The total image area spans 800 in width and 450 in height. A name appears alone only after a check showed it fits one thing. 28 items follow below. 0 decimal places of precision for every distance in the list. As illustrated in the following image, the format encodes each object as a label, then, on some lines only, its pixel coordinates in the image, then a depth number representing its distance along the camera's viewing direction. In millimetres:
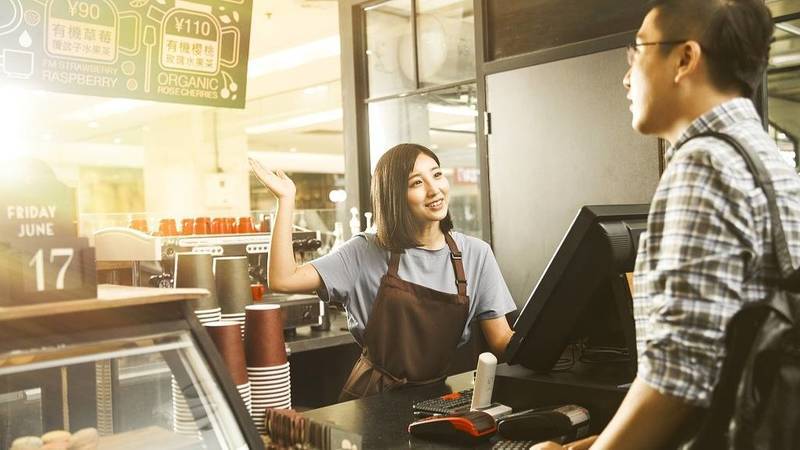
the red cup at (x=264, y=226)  4634
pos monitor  1496
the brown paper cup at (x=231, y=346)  1576
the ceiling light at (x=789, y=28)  2854
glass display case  1176
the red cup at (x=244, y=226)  4172
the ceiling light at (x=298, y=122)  10703
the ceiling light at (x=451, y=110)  4152
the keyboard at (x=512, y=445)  1456
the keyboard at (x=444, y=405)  1679
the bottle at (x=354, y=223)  4449
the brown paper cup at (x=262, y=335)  1670
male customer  1042
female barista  2451
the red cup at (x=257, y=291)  3572
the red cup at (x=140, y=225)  4549
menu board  2959
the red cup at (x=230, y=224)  4145
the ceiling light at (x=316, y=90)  8948
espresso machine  2947
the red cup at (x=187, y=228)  4027
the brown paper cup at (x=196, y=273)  1931
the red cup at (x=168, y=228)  4027
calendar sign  1146
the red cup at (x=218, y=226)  4099
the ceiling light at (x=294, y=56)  7051
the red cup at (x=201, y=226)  4047
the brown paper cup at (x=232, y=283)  2070
